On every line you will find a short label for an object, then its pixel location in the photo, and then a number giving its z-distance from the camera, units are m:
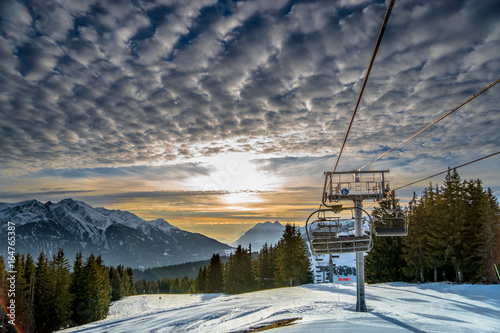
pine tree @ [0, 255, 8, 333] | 32.48
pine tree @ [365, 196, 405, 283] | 44.78
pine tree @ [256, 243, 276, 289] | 74.12
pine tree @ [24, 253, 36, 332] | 39.48
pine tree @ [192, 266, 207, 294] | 89.94
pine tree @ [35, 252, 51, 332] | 42.97
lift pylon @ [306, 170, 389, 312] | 13.38
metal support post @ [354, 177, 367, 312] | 17.58
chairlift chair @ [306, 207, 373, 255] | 13.10
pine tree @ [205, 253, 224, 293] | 81.56
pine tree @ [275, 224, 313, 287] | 54.38
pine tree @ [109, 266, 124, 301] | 81.31
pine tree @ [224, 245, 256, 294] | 72.26
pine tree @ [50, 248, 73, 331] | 43.66
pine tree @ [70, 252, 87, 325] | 49.09
